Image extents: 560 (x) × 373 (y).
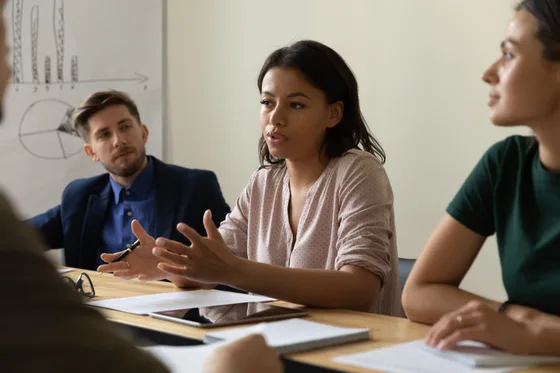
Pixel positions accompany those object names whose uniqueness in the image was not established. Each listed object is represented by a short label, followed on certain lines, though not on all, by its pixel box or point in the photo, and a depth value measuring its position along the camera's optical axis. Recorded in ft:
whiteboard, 12.33
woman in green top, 7.58
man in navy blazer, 10.61
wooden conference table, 7.02
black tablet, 7.70
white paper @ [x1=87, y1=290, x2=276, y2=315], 8.11
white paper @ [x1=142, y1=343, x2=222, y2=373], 6.18
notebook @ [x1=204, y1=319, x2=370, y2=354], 7.16
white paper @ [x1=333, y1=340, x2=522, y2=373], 6.82
